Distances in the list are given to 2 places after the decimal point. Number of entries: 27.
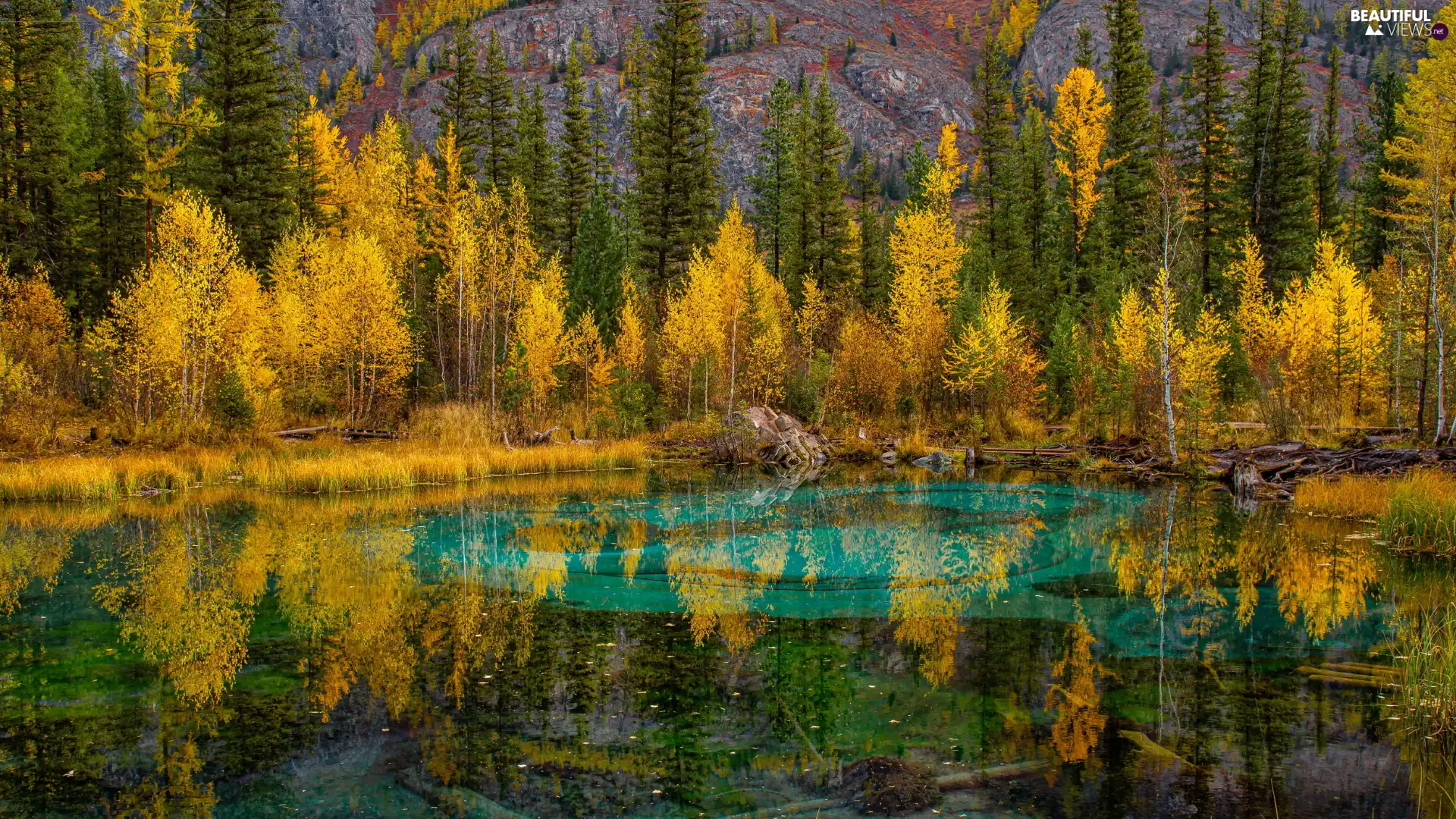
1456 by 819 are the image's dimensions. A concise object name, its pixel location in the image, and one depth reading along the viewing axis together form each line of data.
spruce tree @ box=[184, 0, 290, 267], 36.12
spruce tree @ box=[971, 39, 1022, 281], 44.50
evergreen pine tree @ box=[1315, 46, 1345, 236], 43.78
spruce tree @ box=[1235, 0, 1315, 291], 38.69
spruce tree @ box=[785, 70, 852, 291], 45.50
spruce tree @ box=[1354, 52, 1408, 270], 43.84
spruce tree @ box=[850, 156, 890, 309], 46.38
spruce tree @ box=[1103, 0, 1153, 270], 41.66
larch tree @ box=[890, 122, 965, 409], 31.77
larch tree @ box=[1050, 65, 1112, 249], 43.09
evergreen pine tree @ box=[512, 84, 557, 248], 47.06
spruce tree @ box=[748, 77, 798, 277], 49.53
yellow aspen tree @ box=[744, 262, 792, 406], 32.44
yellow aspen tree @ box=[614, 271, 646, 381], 32.25
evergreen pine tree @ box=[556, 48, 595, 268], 49.75
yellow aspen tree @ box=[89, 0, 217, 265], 30.30
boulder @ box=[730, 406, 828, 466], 27.44
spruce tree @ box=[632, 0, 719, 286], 44.09
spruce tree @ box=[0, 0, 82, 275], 35.66
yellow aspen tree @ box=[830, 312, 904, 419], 31.75
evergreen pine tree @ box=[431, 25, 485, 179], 46.84
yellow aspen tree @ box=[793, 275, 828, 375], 35.81
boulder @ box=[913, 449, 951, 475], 25.11
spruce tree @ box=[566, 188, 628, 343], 34.31
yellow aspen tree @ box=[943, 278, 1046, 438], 28.56
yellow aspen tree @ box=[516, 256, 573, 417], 29.25
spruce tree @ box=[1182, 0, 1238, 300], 38.91
